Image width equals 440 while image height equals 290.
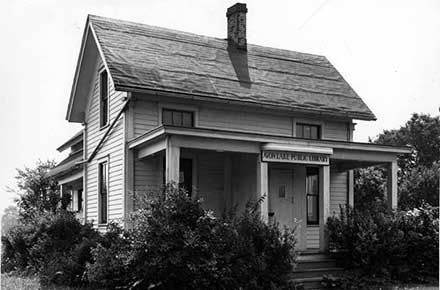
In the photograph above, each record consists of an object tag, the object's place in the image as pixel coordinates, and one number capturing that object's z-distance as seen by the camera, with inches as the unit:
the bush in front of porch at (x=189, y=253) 438.0
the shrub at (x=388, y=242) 541.0
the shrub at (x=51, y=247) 539.8
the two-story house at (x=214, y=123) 579.2
